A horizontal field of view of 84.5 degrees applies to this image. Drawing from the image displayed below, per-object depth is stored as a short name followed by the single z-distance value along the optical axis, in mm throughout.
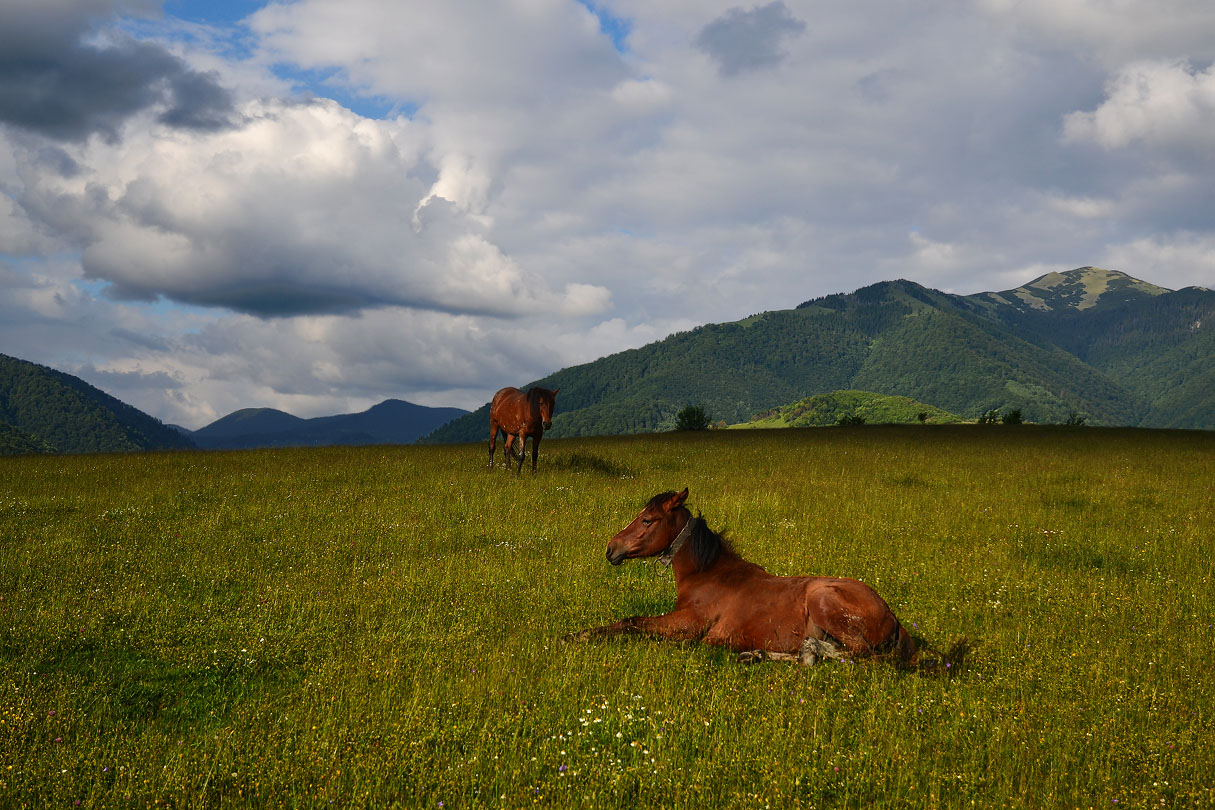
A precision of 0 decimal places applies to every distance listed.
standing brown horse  21531
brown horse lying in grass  6648
